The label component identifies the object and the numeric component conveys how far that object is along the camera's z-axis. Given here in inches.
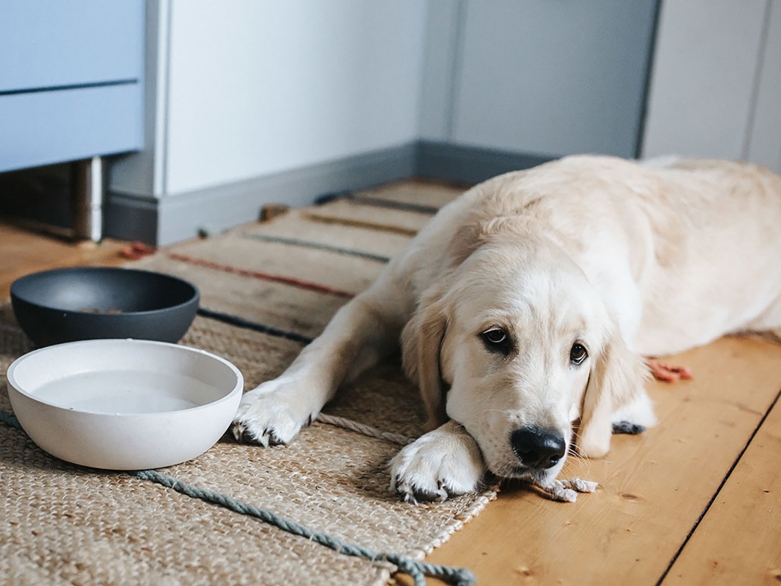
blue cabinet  99.3
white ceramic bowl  56.3
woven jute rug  50.0
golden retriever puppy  62.5
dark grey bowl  73.2
